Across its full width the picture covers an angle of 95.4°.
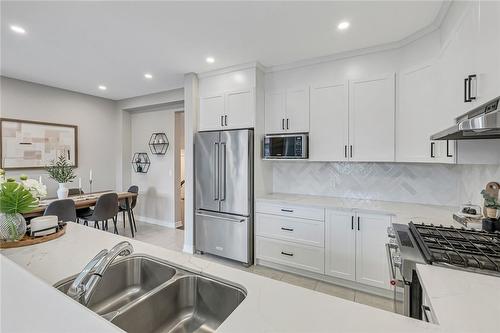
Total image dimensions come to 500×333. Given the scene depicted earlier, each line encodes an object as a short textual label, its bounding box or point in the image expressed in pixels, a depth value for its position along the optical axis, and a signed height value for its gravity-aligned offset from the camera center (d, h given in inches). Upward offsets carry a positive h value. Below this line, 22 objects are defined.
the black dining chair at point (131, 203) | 167.0 -29.1
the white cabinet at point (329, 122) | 106.7 +20.4
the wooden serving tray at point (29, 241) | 54.1 -19.1
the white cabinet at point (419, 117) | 83.8 +18.8
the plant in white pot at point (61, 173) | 136.7 -5.7
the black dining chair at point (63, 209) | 112.2 -23.1
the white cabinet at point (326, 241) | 90.9 -33.9
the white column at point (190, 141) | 132.6 +13.6
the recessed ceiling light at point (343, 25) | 84.0 +52.4
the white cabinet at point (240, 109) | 118.3 +29.4
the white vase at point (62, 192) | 135.9 -17.2
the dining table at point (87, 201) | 117.1 -22.7
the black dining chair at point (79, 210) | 143.5 -30.3
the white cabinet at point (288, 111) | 115.1 +28.2
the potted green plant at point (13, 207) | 53.1 -10.3
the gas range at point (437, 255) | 42.5 -18.1
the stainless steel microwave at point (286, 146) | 111.6 +9.2
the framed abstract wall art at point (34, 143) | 137.8 +13.8
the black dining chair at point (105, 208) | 138.0 -27.5
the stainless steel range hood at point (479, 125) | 35.2 +7.8
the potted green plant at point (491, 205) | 60.1 -10.7
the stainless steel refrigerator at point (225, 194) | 116.0 -15.7
